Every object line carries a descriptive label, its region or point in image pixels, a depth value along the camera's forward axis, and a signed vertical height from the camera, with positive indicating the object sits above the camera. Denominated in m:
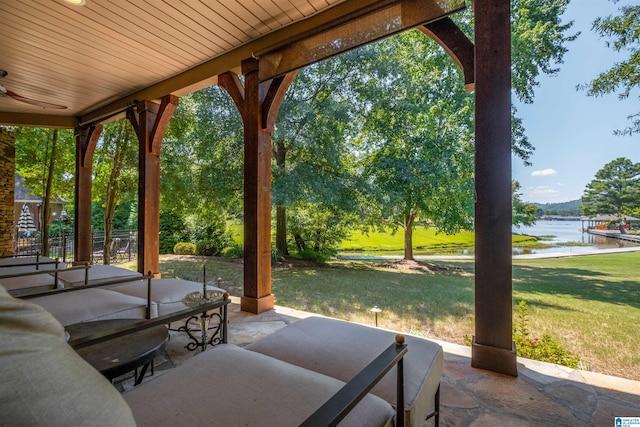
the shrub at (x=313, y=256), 8.19 -1.05
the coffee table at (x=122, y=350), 1.37 -0.67
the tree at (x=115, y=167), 7.00 +1.30
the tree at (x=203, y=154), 6.72 +1.52
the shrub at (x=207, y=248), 9.04 -0.90
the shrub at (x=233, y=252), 8.58 -0.97
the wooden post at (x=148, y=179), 4.41 +0.60
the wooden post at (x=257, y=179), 3.27 +0.45
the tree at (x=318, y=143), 6.34 +1.70
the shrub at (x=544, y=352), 2.52 -1.17
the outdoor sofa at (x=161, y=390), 0.42 -0.57
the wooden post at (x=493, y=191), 2.02 +0.18
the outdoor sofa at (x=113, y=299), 2.05 -0.64
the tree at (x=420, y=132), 6.07 +1.87
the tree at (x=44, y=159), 6.64 +1.48
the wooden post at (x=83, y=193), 5.75 +0.52
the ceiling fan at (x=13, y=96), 3.51 +1.52
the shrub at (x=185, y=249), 9.41 -0.96
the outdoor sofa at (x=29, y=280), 2.69 -0.62
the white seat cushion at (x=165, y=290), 2.50 -0.66
